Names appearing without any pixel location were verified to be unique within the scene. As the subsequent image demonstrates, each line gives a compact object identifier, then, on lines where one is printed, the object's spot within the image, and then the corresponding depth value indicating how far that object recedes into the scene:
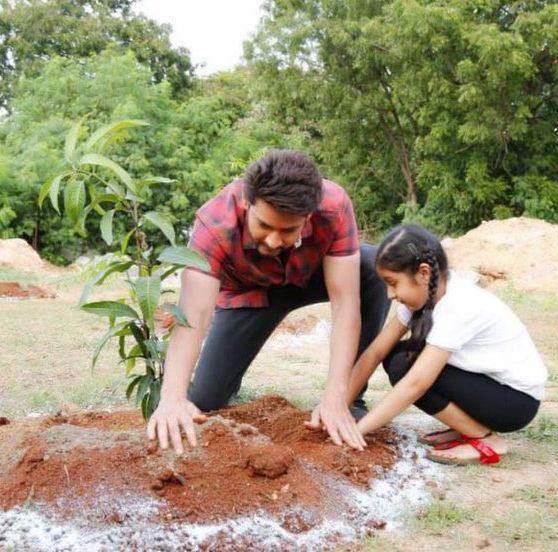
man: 2.09
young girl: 2.37
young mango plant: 2.06
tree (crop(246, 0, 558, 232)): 11.38
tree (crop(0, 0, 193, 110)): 18.94
